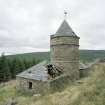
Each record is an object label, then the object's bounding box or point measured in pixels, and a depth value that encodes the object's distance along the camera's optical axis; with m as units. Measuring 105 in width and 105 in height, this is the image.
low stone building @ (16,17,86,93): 21.34
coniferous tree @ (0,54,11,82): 42.34
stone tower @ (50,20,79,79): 22.56
